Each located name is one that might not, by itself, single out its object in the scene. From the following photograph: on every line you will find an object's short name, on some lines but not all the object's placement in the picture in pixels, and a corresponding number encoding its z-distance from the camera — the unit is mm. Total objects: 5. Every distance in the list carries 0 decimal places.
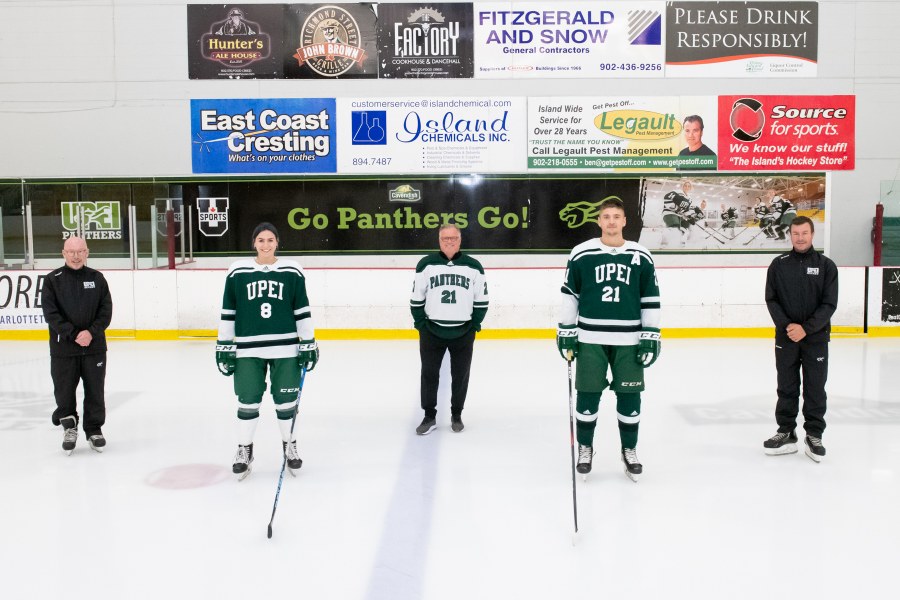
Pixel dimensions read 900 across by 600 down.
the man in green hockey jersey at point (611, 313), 4422
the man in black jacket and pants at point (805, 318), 4887
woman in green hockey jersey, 4500
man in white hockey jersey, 5660
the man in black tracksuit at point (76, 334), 5145
